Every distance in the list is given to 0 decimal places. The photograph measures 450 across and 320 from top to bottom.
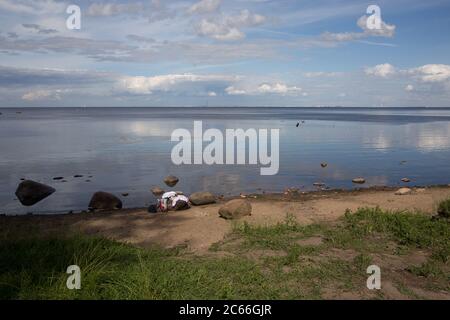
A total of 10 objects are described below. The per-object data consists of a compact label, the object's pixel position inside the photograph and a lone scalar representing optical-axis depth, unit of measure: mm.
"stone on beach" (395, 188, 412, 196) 17469
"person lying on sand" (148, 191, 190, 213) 15180
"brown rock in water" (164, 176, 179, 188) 22016
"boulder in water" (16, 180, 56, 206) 18659
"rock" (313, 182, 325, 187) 21964
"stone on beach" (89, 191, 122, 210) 16953
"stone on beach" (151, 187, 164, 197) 19800
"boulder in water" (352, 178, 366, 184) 22744
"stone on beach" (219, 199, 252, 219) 13319
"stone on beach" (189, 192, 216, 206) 16406
